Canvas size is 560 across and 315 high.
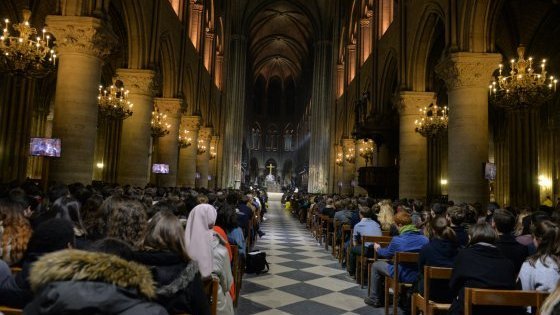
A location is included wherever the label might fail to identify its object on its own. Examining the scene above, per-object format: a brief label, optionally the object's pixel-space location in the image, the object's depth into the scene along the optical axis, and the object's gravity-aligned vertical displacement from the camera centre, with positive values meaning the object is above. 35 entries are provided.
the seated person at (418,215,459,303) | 4.21 -0.59
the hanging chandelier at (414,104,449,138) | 13.80 +2.45
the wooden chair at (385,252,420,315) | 5.00 -1.09
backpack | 7.86 -1.40
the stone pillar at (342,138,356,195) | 27.11 +1.72
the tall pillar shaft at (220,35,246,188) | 35.03 +7.08
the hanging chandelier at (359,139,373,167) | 22.61 +2.31
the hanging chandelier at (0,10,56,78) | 8.44 +2.62
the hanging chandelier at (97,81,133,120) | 12.65 +2.45
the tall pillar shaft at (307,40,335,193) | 34.84 +6.68
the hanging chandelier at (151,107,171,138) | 15.89 +2.40
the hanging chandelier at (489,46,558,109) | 9.74 +2.64
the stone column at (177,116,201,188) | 21.08 +1.50
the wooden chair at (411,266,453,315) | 3.96 -0.87
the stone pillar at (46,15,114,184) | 9.32 +1.97
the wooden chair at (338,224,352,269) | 8.82 -0.91
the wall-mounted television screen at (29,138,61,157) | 8.36 +0.70
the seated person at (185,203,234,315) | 3.64 -0.57
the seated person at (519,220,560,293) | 3.26 -0.53
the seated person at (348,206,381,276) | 7.10 -0.65
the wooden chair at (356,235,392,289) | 6.54 -1.04
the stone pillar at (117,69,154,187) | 13.96 +1.85
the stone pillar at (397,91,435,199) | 15.46 +1.71
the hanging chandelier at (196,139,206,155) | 24.80 +2.39
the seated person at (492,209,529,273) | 4.17 -0.44
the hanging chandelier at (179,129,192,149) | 20.05 +2.33
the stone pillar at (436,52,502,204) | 10.82 +1.97
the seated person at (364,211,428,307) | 5.25 -0.80
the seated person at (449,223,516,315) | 3.27 -0.57
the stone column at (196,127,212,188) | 25.09 +1.71
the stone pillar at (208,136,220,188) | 29.28 +2.01
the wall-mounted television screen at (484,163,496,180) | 10.44 +0.67
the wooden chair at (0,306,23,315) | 2.68 -0.85
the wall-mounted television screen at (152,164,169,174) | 16.27 +0.67
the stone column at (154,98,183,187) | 17.38 +1.83
